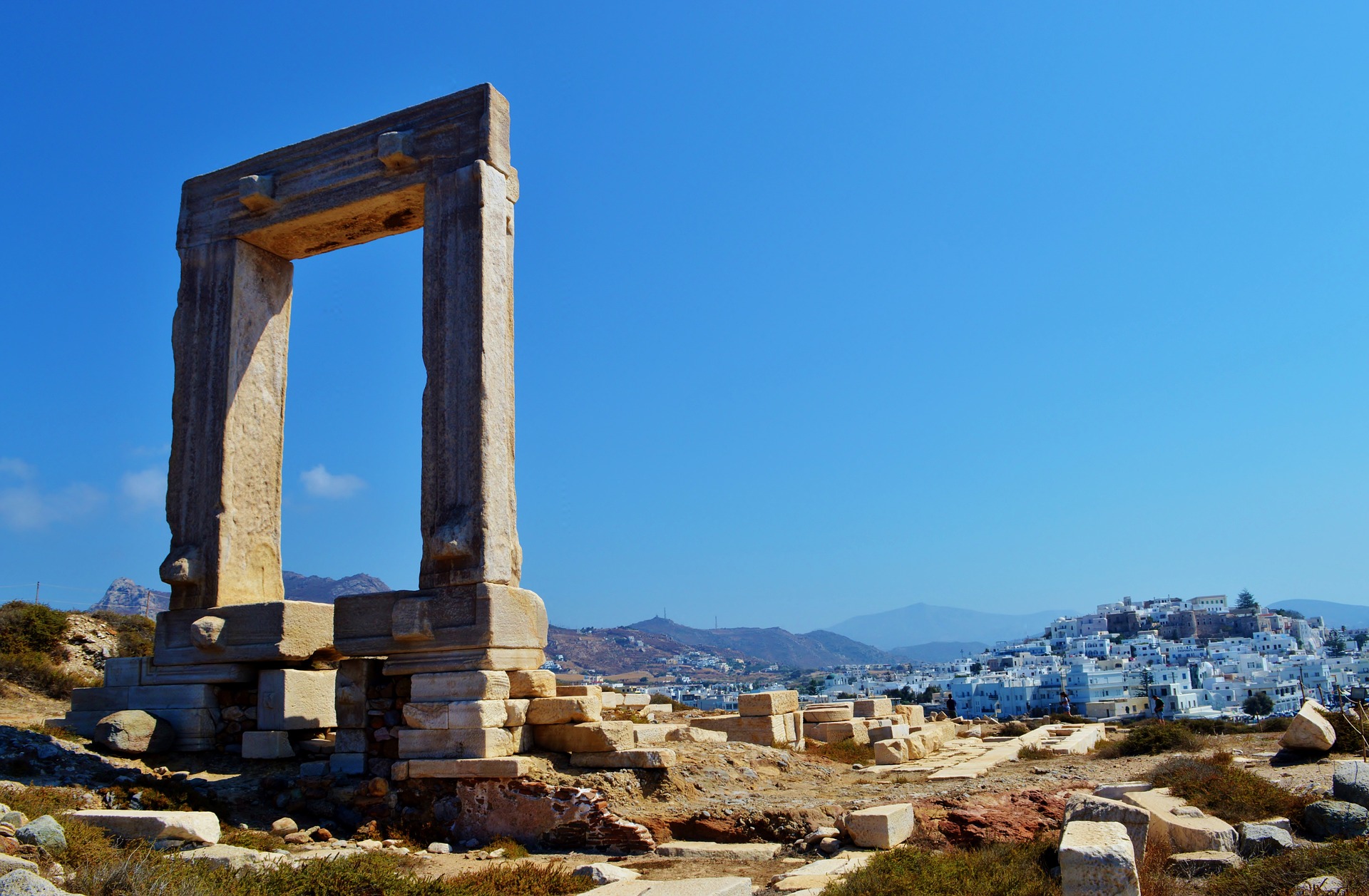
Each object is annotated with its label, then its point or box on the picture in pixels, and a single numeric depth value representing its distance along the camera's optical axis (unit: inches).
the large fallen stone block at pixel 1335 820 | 279.3
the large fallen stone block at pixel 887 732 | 613.3
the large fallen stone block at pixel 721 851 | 289.6
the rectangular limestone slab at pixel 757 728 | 524.7
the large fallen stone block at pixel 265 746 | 394.6
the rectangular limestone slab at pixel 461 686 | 343.0
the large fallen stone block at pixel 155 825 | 251.1
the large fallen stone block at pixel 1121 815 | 251.9
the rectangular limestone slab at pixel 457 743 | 337.1
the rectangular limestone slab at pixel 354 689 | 372.2
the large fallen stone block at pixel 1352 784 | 305.1
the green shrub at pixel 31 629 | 608.4
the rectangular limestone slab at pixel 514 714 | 349.7
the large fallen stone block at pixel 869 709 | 757.9
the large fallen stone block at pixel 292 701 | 399.2
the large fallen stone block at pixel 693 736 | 463.7
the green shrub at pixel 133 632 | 657.6
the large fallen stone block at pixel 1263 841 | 252.7
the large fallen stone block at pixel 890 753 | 538.0
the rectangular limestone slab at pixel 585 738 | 346.3
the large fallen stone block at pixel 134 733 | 378.9
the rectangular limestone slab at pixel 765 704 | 540.4
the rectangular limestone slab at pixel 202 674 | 403.2
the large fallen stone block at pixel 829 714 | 664.4
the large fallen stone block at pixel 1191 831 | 256.1
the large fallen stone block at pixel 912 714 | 770.2
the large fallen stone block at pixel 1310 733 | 454.0
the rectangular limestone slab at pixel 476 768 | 330.6
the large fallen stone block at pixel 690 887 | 198.2
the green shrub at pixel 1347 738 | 465.7
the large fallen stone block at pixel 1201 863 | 237.9
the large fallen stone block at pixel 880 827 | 281.7
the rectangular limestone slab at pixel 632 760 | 342.6
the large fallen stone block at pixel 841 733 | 623.8
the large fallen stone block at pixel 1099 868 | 192.2
